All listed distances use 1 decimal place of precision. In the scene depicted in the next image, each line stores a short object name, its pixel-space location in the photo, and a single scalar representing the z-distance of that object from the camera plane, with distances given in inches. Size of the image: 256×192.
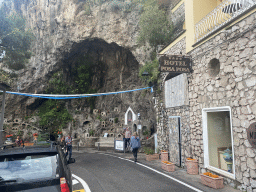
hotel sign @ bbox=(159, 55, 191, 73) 308.3
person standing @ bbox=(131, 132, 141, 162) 384.2
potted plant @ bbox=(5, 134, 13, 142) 698.8
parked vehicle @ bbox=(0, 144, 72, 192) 110.9
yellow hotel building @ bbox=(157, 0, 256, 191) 211.9
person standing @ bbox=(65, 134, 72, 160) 421.1
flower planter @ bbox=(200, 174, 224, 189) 223.1
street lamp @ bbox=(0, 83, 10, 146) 273.0
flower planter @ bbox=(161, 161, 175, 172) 308.5
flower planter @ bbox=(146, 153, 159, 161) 405.2
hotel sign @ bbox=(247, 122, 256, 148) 198.7
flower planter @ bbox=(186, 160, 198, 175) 293.9
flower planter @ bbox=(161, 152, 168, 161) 367.1
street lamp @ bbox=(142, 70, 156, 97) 499.0
